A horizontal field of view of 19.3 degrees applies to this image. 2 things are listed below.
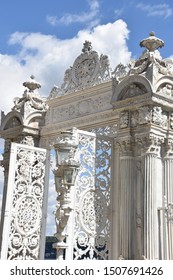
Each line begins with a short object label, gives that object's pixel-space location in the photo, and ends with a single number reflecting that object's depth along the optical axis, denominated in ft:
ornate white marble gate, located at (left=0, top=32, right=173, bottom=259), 31.17
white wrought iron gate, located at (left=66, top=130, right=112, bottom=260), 31.22
